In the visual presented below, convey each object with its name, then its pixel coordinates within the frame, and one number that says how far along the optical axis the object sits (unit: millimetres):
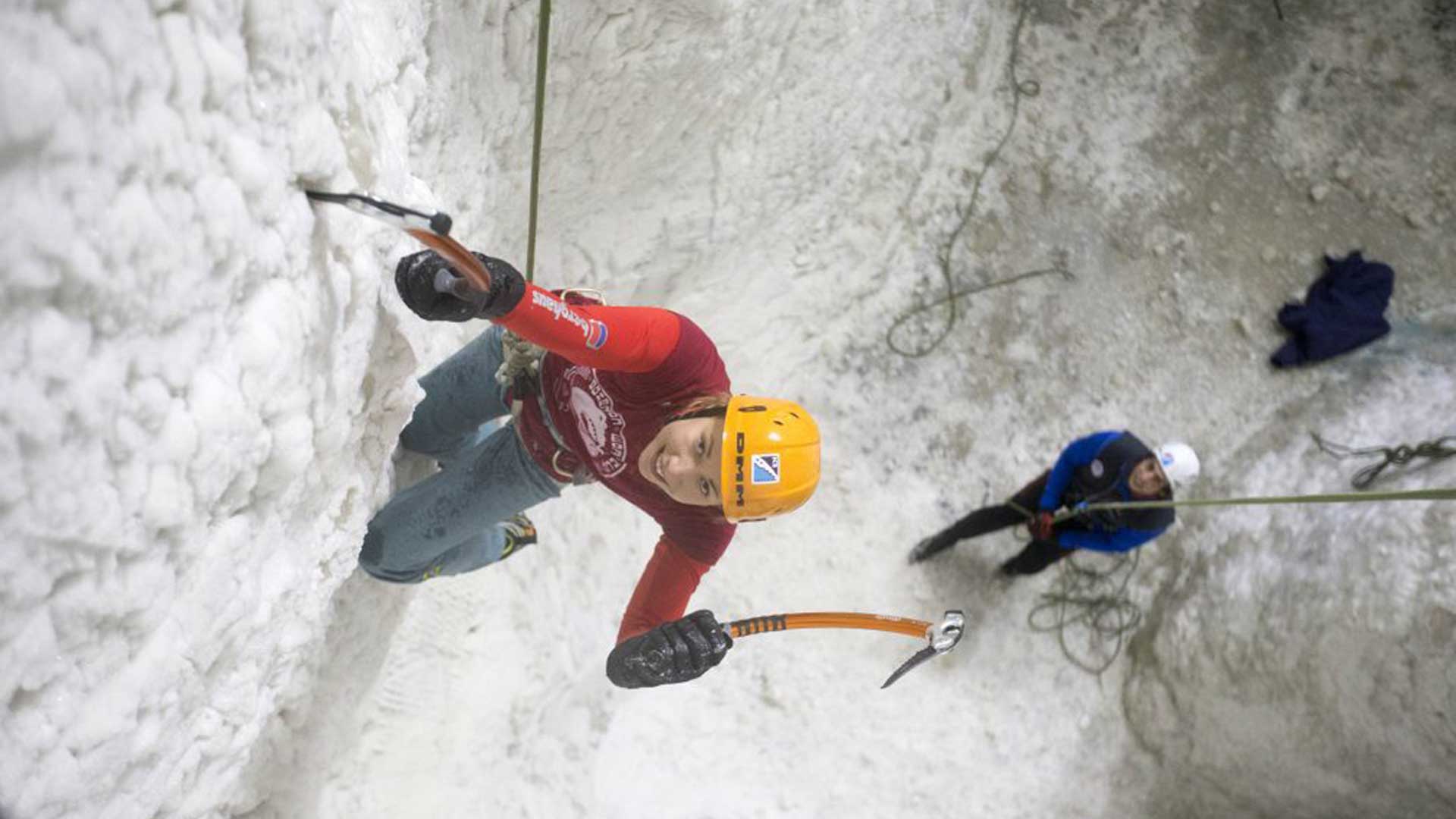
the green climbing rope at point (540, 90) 1902
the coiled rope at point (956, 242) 4168
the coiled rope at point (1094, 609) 3801
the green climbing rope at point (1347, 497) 2613
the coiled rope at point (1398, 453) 3211
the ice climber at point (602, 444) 1782
